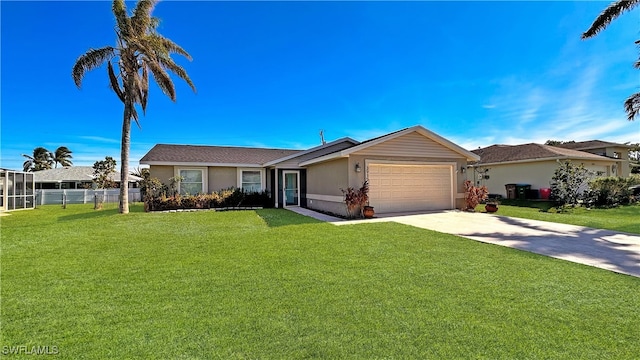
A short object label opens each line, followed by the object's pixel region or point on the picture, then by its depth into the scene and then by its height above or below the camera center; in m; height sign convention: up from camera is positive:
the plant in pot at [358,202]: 11.28 -0.69
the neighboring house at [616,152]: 23.00 +2.46
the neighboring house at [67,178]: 33.72 +1.18
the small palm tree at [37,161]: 51.50 +5.03
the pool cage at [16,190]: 16.28 -0.10
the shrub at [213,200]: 14.94 -0.79
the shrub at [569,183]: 14.35 -0.04
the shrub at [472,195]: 13.34 -0.57
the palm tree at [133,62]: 13.19 +6.15
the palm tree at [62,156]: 55.47 +6.30
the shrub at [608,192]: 15.45 -0.59
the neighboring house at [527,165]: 19.23 +1.30
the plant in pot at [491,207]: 12.77 -1.09
